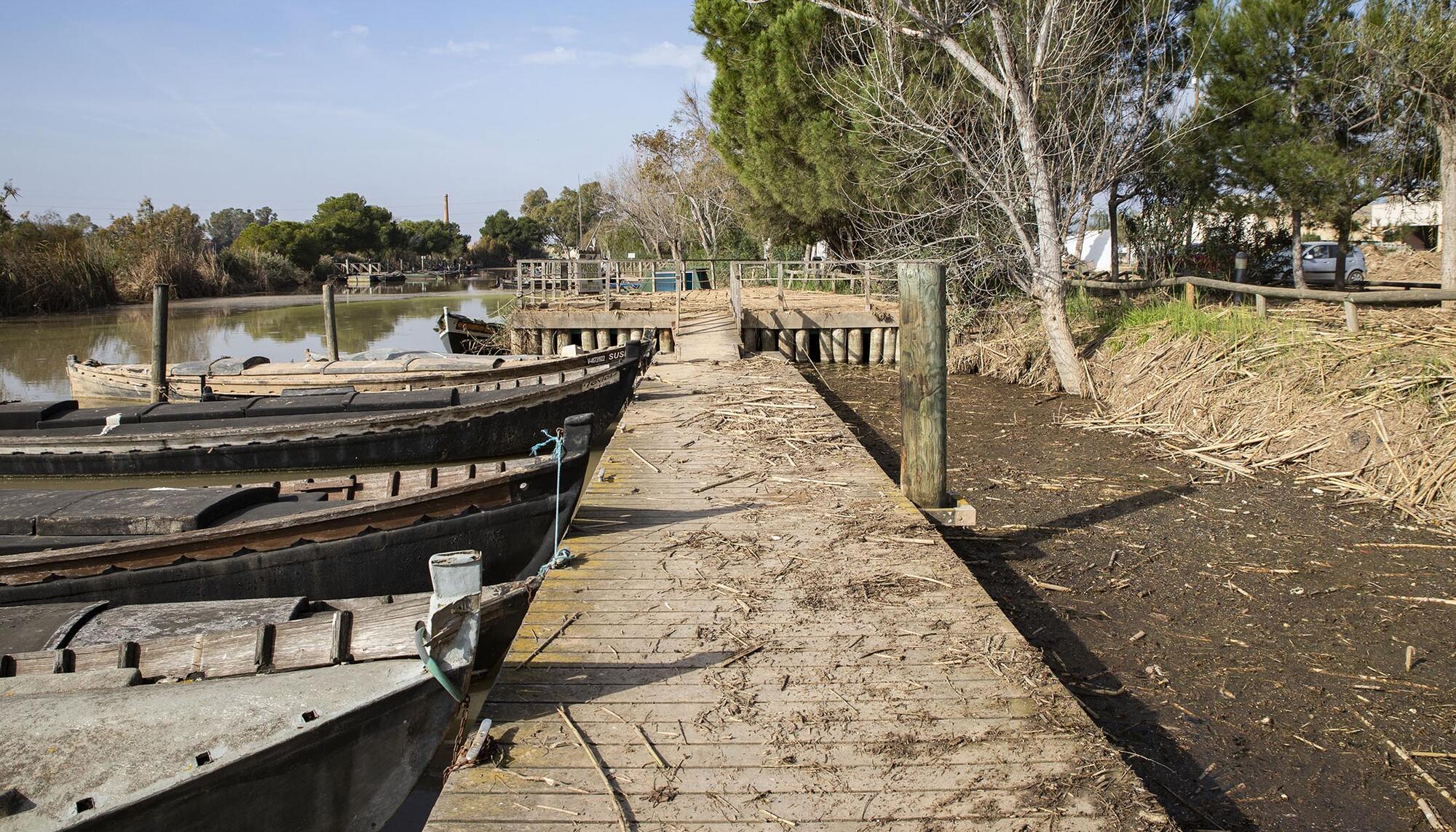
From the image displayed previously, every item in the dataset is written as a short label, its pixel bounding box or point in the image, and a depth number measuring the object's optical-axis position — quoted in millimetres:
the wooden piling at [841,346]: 20766
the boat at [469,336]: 21703
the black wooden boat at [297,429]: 10844
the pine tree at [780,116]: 21828
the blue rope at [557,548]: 5637
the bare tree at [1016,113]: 13625
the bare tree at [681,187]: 44812
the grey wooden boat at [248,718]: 3209
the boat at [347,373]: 14602
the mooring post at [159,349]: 15133
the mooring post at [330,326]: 19141
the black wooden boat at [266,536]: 5652
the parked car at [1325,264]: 24109
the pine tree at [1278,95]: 15961
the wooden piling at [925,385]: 7273
